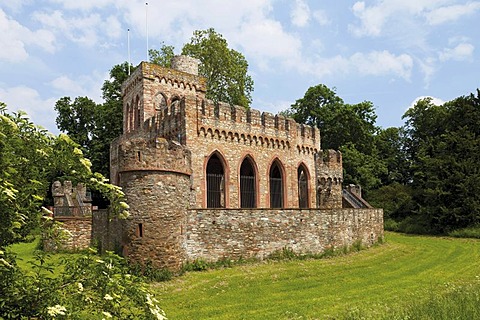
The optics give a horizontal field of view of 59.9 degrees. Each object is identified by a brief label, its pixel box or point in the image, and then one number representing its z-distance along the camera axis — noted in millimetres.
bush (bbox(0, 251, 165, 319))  3932
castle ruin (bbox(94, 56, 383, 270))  12797
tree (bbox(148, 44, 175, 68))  39250
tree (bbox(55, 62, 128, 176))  35344
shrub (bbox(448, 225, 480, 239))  25284
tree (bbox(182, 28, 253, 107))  37312
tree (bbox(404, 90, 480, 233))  27125
